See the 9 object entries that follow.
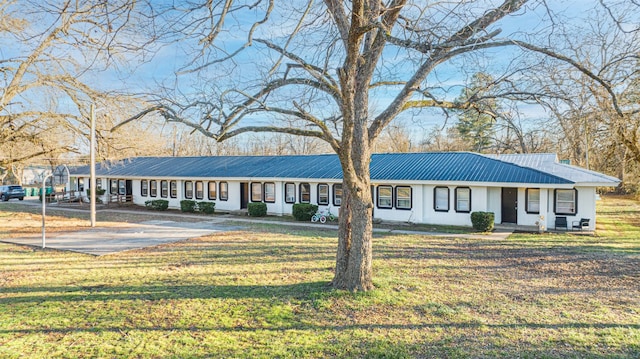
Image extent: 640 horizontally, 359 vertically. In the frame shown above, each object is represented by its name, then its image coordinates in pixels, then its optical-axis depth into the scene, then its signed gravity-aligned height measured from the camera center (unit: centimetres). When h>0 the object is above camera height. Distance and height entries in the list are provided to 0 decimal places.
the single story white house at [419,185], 1711 -12
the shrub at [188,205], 2503 -146
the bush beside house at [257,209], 2244 -155
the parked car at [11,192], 3594 -76
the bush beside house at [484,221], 1633 -168
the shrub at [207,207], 2414 -153
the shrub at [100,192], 3262 -71
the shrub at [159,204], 2623 -144
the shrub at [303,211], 2064 -154
